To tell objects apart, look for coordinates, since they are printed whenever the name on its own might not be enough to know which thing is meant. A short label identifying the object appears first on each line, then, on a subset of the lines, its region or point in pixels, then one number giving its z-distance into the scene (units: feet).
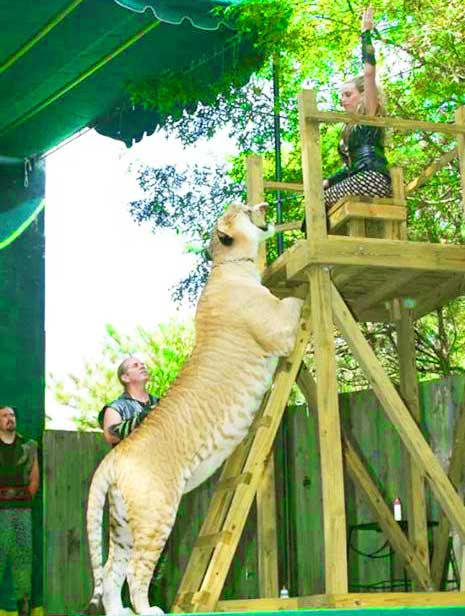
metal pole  33.40
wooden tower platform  18.58
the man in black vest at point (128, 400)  23.25
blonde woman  20.38
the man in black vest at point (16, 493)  26.96
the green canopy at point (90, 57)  28.96
